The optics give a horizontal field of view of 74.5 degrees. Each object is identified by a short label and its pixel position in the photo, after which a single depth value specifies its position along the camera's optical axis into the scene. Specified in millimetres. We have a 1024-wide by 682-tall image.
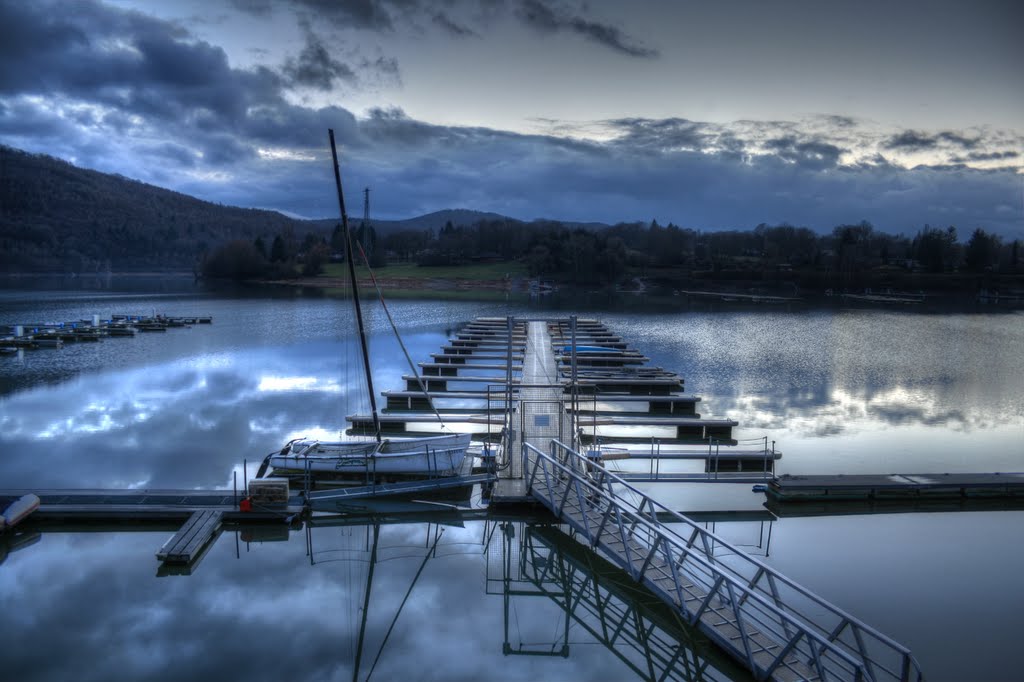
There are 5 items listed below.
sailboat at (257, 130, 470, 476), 16500
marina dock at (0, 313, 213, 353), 42406
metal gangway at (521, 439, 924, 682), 8625
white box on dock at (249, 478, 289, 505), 14656
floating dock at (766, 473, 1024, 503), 16125
